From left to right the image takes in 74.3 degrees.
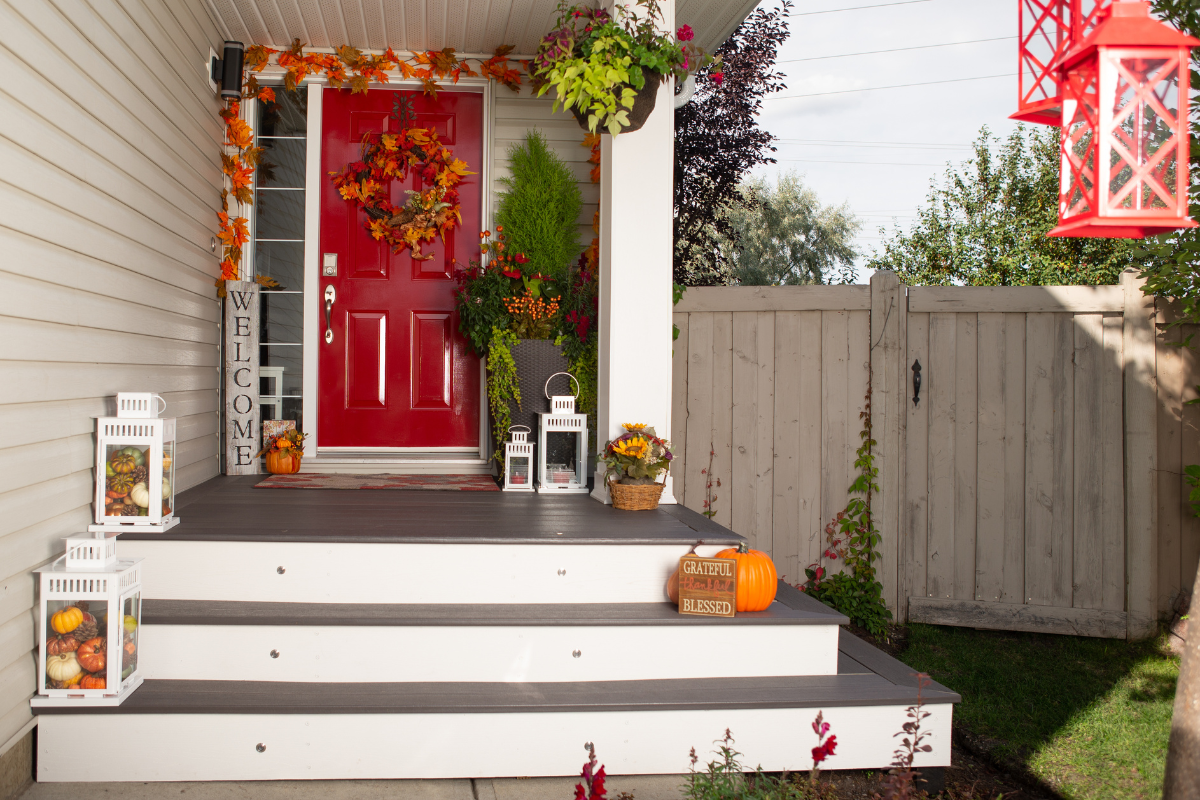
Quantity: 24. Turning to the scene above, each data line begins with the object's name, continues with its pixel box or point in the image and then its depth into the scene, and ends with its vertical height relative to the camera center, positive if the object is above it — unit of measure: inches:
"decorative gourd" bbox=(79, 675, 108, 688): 77.3 -28.8
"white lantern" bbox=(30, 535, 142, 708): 76.9 -24.3
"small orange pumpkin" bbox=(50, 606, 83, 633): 77.7 -22.8
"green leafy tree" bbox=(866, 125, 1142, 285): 350.9 +81.8
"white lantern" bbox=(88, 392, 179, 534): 89.8 -9.4
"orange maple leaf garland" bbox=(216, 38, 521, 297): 151.9 +50.0
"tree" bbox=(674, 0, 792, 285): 287.6 +95.0
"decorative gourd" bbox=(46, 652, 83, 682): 77.3 -27.4
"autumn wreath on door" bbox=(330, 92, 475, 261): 155.9 +41.1
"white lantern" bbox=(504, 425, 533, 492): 134.7 -12.1
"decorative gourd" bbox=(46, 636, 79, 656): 77.7 -25.3
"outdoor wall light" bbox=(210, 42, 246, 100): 145.4 +59.1
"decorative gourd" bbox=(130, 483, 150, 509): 91.0 -12.2
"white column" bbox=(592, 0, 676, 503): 120.1 +18.3
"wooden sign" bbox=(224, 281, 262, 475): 145.4 +3.1
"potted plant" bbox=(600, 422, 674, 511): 116.0 -10.8
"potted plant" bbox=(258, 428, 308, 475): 149.7 -12.0
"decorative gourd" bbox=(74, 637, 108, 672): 77.4 -26.2
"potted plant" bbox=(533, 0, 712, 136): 104.8 +44.4
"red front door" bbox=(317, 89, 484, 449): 157.2 +15.7
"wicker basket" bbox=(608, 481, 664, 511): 116.3 -15.2
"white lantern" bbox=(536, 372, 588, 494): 133.3 -9.5
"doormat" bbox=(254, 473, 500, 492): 135.4 -16.3
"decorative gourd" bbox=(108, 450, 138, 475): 90.5 -8.5
